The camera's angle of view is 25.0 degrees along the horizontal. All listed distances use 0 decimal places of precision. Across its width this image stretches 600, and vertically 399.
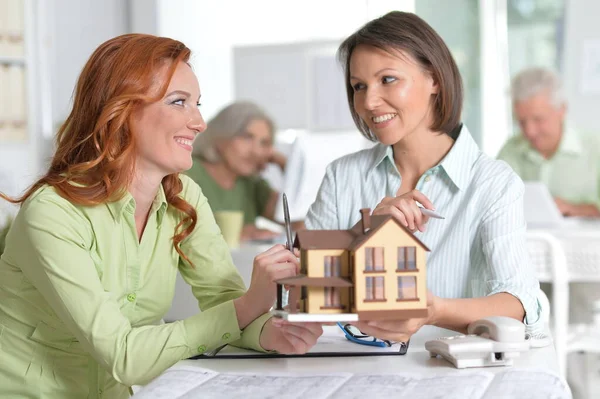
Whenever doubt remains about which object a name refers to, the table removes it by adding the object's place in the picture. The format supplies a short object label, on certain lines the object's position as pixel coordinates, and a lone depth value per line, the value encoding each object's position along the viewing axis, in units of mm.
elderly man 5638
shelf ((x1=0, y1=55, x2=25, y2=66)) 5122
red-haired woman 2005
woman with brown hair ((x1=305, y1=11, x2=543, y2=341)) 2226
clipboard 2009
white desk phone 1884
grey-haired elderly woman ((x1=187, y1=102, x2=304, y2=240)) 5330
